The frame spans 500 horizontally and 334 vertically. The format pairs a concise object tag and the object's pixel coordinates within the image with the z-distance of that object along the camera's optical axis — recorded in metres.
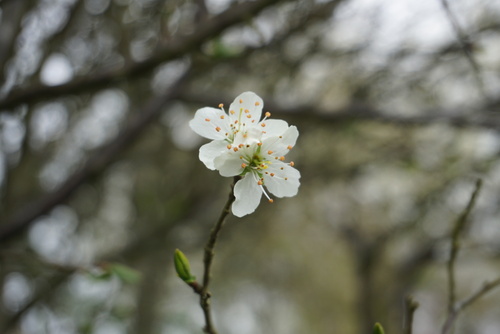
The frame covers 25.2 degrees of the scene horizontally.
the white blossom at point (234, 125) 0.26
